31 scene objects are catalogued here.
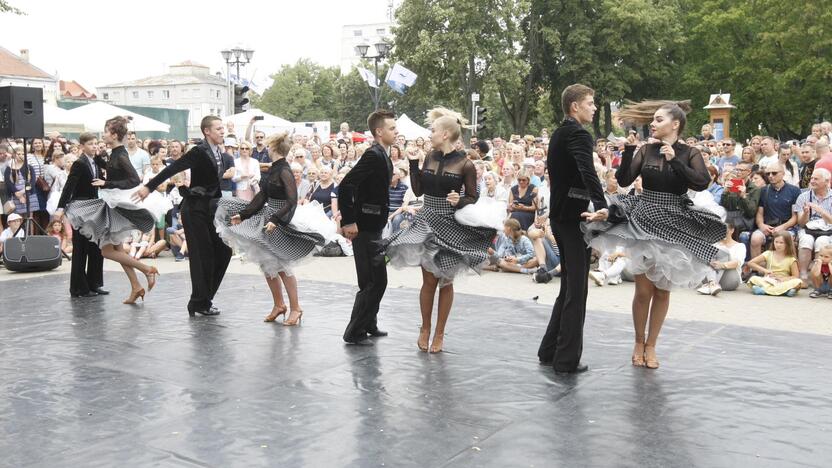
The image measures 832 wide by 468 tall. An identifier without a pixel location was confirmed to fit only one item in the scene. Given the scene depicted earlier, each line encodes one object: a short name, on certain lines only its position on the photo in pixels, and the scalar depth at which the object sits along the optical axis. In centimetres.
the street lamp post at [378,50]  2664
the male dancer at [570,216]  600
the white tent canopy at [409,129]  2709
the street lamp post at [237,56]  3079
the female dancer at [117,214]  912
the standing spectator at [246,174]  1423
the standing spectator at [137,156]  1529
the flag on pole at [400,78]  2464
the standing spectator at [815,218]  1073
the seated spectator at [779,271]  1048
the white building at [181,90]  12588
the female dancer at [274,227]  775
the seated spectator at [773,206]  1132
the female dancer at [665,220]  601
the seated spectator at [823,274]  1022
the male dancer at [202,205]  834
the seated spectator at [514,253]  1236
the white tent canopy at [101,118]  2576
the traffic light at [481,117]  2859
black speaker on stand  1229
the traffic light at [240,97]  2460
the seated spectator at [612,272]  1117
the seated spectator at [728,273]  1048
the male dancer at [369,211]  684
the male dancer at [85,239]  950
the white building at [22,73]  8250
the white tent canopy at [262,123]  2708
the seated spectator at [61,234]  1474
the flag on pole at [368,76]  2809
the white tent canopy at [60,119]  2553
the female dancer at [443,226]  651
